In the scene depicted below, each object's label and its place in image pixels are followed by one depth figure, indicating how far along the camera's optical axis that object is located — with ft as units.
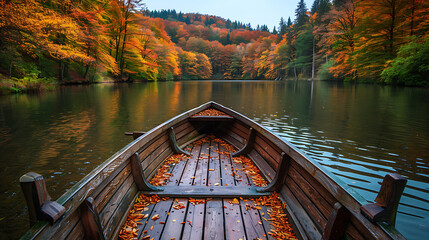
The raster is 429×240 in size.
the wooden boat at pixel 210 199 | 4.40
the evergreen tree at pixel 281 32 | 205.36
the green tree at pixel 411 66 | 60.44
